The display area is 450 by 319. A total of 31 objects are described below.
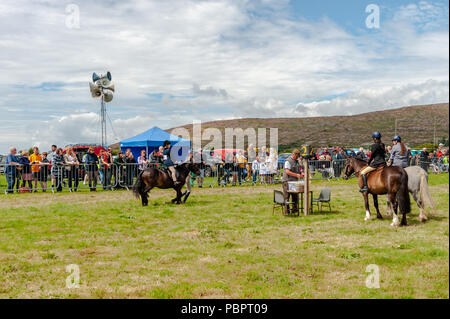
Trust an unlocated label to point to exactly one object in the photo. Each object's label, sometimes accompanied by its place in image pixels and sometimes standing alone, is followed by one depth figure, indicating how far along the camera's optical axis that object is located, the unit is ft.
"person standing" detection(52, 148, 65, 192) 61.87
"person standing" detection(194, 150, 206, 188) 71.77
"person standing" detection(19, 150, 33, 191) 60.54
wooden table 39.25
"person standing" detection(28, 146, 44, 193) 60.92
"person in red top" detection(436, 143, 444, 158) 88.08
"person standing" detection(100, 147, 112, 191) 64.69
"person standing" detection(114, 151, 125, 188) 65.05
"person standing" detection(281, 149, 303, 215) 39.99
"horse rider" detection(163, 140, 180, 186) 46.79
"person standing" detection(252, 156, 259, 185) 76.54
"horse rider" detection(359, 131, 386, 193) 34.17
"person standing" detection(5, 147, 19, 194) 59.57
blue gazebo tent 93.45
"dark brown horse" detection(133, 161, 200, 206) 45.34
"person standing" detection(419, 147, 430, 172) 84.36
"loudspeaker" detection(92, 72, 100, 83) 92.38
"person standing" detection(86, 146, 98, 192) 63.72
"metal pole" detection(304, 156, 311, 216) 38.85
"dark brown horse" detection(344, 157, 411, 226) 31.94
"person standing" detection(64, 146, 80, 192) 61.96
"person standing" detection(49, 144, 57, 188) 61.99
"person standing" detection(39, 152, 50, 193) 61.54
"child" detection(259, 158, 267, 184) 76.13
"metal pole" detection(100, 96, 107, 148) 99.14
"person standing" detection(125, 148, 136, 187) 65.67
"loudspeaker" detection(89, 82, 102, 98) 93.25
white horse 32.08
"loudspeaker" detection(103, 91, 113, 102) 95.14
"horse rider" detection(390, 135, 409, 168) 39.70
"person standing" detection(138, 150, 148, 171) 65.05
